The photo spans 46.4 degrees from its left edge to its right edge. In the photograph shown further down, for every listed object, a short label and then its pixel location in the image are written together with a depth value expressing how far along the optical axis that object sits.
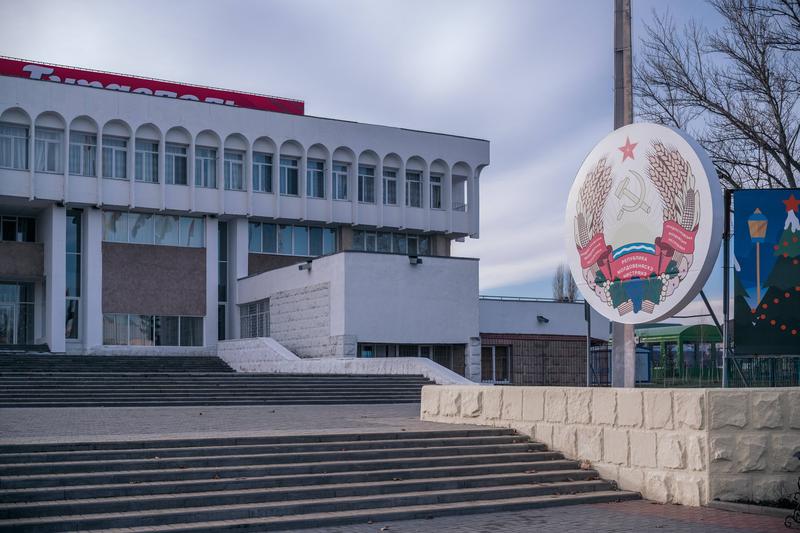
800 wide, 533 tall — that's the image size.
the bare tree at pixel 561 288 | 67.94
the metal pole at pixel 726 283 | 13.45
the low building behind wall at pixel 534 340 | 40.41
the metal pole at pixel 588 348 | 14.87
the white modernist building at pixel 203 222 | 38.12
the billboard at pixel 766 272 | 14.13
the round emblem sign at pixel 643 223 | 12.99
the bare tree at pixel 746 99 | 24.58
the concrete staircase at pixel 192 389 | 23.58
